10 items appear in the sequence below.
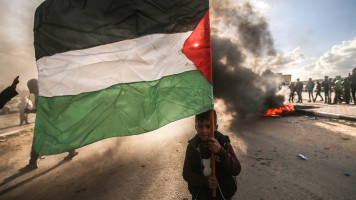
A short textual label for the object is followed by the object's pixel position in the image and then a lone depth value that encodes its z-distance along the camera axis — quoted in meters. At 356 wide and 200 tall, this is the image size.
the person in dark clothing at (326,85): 12.95
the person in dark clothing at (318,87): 14.23
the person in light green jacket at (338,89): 12.16
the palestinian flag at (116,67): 1.77
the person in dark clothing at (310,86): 15.11
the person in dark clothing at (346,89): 11.56
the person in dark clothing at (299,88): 14.47
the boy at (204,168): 1.77
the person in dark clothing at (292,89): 15.47
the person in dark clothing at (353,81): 10.91
